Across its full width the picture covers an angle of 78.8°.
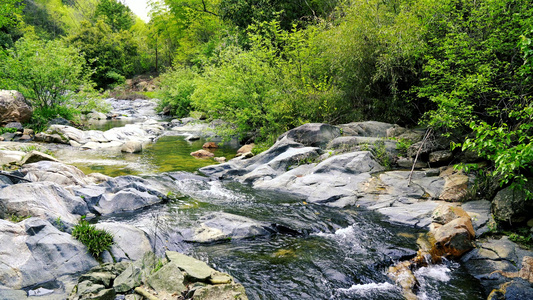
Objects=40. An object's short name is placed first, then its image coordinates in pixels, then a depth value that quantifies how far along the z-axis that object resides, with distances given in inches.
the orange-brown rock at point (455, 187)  318.3
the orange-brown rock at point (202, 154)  637.3
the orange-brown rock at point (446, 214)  281.3
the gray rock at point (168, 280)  182.7
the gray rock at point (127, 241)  229.5
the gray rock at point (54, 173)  358.6
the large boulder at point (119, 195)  325.7
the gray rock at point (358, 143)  450.3
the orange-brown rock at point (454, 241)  246.1
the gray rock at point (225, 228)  275.9
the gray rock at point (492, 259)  218.3
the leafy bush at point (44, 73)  706.2
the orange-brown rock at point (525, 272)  209.2
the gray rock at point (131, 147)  656.4
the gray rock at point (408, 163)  409.1
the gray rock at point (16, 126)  698.0
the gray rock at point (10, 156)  411.0
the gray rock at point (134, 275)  184.2
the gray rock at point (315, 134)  511.8
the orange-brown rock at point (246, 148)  647.5
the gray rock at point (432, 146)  400.5
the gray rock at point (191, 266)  195.8
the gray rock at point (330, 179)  372.8
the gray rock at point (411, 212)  299.9
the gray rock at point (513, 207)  257.6
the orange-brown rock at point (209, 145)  731.9
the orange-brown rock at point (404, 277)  206.8
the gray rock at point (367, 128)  511.2
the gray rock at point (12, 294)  169.0
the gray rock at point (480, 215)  264.7
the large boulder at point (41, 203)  250.7
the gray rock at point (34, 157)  411.8
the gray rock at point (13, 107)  705.6
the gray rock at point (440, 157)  385.2
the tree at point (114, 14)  2635.3
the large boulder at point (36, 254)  187.3
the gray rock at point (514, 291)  189.9
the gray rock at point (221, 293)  176.4
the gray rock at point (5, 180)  298.1
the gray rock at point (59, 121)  770.4
